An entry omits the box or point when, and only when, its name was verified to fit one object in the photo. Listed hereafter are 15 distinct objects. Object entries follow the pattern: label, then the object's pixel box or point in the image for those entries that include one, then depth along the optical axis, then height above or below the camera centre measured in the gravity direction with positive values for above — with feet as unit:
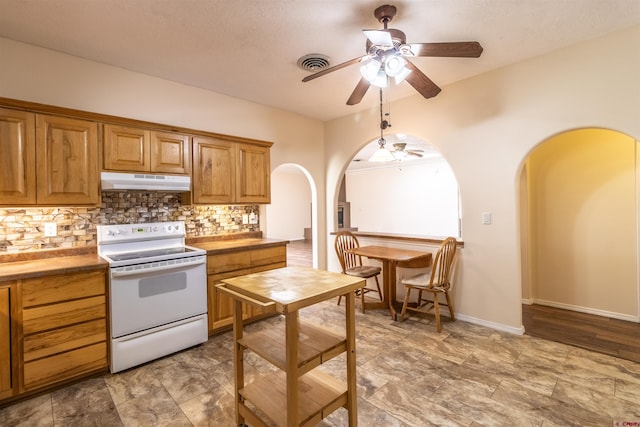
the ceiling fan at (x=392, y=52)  6.57 +3.58
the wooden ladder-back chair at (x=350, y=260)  12.68 -1.99
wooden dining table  11.72 -2.02
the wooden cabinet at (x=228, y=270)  10.06 -1.89
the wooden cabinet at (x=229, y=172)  10.66 +1.66
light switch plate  10.57 -0.19
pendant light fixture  12.16 +2.45
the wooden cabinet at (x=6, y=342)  6.62 -2.66
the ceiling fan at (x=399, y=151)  15.51 +3.30
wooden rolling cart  4.89 -2.40
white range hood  8.66 +1.09
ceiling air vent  9.12 +4.72
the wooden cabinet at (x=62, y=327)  6.93 -2.60
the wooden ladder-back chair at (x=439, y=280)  10.47 -2.36
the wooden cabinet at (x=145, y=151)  8.84 +2.08
